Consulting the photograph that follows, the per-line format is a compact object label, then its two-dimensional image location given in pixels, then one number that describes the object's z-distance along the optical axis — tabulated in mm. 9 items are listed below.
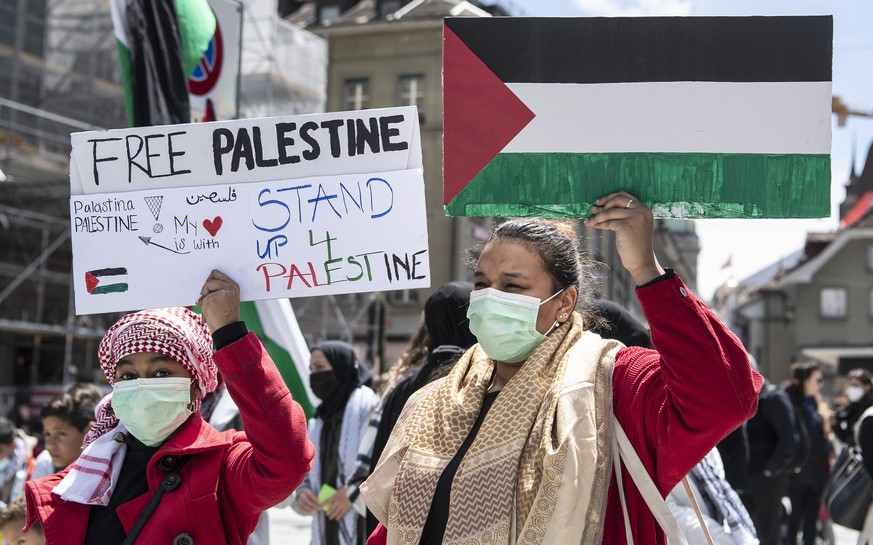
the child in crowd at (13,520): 3898
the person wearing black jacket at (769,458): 7355
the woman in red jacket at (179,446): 2600
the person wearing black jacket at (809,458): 9117
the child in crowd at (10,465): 6898
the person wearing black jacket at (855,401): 9309
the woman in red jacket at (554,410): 2197
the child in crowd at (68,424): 4375
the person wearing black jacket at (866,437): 5160
